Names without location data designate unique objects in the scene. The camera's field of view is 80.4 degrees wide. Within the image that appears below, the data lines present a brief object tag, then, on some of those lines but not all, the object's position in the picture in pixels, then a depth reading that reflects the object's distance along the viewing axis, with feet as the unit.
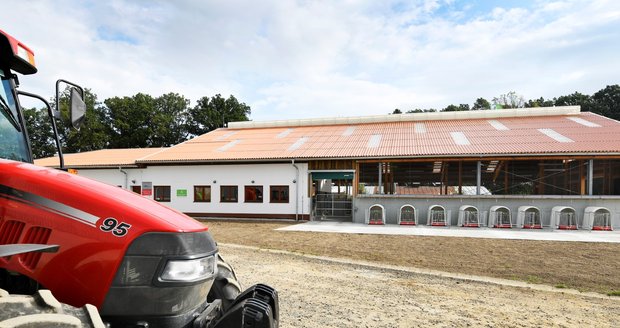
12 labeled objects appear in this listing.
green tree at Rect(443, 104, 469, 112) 172.24
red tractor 6.07
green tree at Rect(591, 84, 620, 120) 142.92
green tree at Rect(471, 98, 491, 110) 180.99
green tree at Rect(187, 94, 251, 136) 156.25
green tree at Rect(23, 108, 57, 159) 121.97
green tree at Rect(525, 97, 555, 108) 159.84
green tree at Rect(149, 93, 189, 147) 150.51
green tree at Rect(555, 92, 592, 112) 148.36
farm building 50.42
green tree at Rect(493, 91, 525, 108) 167.65
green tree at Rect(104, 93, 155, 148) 146.41
